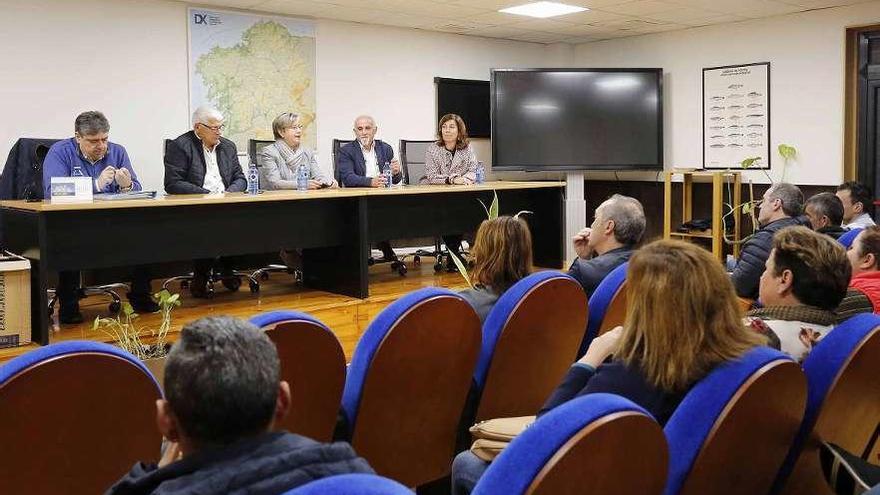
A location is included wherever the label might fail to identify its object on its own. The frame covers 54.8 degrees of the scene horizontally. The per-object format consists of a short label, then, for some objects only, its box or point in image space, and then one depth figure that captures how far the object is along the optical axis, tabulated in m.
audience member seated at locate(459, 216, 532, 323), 2.72
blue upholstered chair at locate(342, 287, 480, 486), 2.06
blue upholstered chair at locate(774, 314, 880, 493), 1.71
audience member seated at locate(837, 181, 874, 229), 5.32
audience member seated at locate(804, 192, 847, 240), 4.42
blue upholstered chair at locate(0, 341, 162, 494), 1.55
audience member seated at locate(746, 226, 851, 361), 2.10
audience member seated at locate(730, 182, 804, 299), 3.78
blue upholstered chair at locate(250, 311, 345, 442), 1.96
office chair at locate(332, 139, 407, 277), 6.60
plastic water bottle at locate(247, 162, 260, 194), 5.31
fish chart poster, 8.13
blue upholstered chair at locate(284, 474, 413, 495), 0.90
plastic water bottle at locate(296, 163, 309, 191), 5.78
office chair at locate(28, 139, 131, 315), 5.20
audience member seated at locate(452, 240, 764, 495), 1.60
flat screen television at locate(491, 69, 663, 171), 8.63
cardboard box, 3.97
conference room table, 4.36
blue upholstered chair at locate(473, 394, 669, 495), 1.10
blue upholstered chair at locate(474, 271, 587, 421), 2.34
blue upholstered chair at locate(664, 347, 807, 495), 1.40
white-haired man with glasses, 5.51
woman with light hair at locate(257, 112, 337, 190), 5.99
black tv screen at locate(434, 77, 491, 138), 8.71
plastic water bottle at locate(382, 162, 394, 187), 6.16
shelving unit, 7.98
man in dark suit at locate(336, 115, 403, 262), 6.40
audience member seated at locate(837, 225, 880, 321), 2.51
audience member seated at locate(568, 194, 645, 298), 3.25
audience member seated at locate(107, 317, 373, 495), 1.03
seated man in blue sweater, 4.79
